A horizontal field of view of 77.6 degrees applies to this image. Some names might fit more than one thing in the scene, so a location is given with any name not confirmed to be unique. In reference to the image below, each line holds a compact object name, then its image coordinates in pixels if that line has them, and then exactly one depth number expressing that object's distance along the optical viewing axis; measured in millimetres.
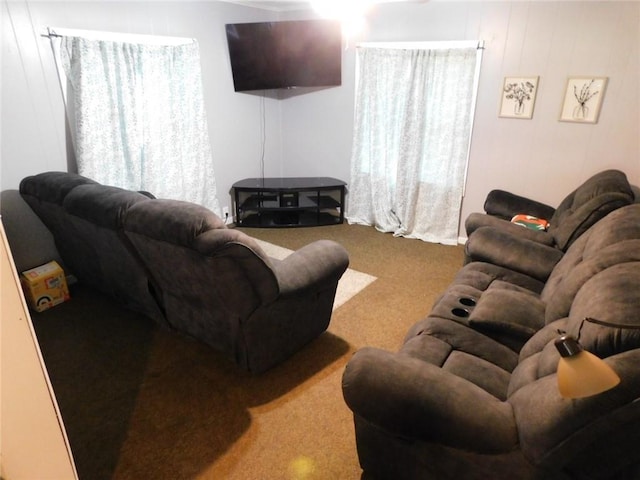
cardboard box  2818
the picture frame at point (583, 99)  3070
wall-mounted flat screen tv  4051
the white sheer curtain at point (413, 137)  3715
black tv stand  4449
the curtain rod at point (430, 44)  3510
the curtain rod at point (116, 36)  2818
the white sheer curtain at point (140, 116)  3035
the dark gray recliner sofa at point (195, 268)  1746
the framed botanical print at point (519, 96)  3361
